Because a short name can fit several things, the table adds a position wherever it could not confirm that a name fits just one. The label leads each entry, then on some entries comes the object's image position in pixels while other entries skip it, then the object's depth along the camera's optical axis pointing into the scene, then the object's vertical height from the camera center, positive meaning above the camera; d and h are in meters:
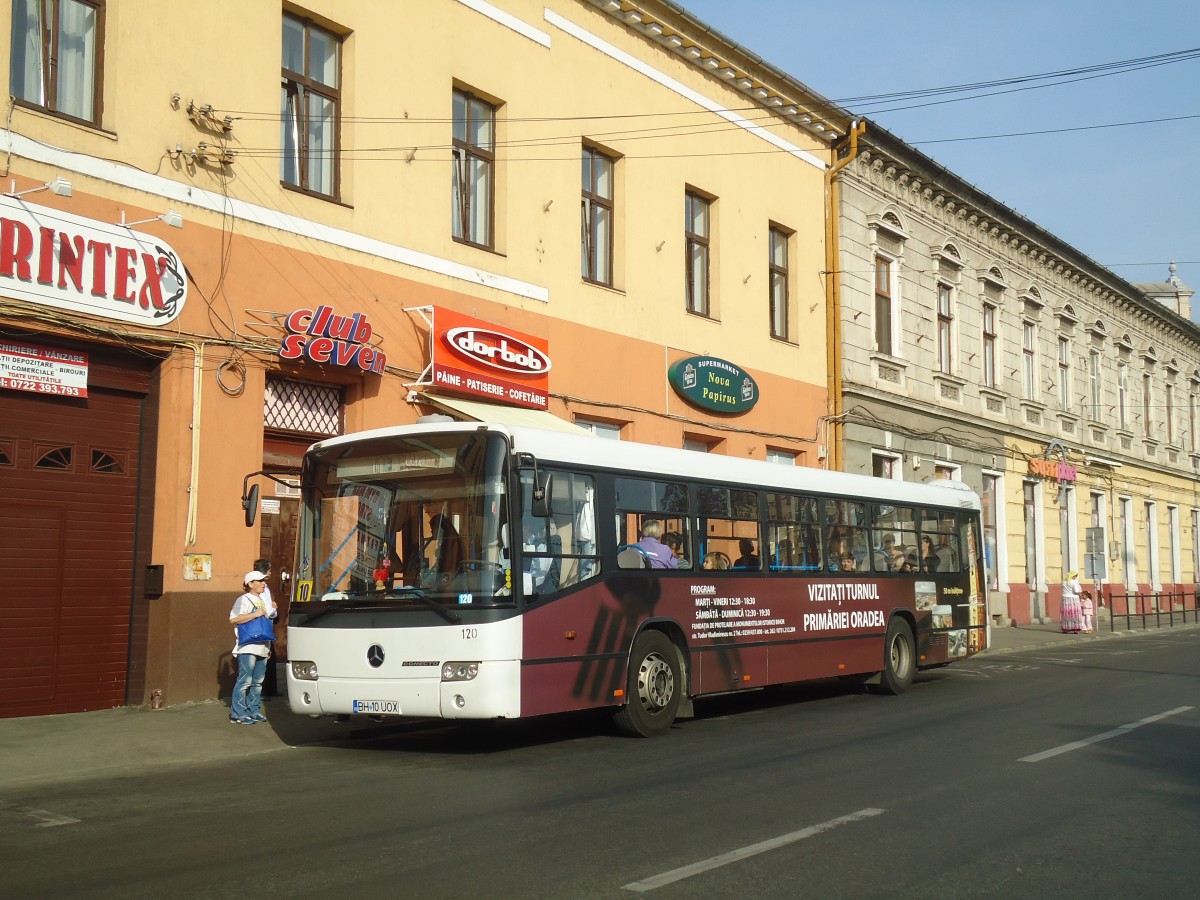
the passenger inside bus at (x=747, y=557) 13.73 +0.11
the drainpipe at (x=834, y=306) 26.69 +5.48
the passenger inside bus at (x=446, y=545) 10.57 +0.18
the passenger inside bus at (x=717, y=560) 13.19 +0.07
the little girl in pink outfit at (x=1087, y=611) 30.62 -1.05
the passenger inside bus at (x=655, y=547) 12.36 +0.20
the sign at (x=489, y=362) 17.05 +2.85
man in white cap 12.71 -0.79
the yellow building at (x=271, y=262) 13.00 +3.85
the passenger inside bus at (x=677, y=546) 12.68 +0.21
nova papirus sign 22.08 +3.25
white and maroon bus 10.49 -0.10
